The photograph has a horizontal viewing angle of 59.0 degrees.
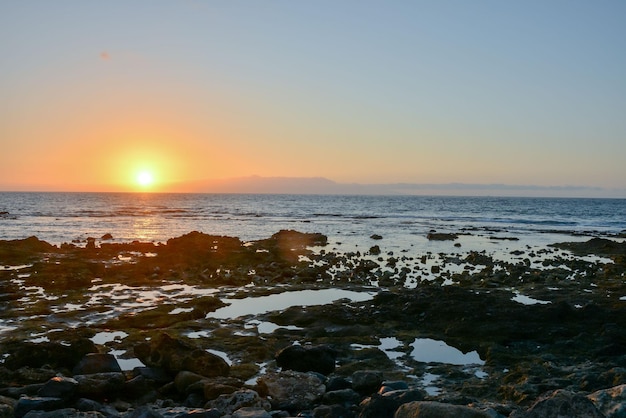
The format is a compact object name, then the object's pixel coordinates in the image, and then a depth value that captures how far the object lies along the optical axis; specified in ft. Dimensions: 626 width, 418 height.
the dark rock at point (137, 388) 30.86
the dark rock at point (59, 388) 28.05
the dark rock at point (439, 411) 22.08
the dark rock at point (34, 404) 25.75
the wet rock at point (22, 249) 97.10
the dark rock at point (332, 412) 26.76
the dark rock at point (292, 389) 29.55
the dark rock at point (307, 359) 35.68
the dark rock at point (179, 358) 33.81
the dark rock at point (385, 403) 25.55
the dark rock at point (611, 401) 22.58
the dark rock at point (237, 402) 28.09
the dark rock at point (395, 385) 30.07
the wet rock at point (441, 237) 156.76
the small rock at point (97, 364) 33.24
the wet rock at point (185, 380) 31.73
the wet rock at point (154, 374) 33.14
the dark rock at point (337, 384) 31.55
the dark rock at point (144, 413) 24.12
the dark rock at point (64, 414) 24.41
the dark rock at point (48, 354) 34.42
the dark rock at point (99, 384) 29.58
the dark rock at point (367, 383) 31.45
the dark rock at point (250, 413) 25.54
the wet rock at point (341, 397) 29.73
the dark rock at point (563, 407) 20.54
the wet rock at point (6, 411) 24.69
